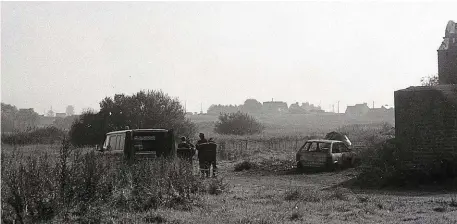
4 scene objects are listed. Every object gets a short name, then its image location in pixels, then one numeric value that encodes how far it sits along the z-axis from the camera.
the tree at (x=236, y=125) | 68.88
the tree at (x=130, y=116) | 47.16
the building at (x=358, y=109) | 163.38
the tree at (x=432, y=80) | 35.49
